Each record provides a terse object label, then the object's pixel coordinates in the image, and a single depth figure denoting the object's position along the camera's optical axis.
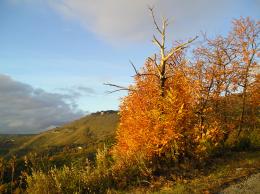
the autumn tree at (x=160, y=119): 13.15
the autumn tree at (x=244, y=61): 20.13
